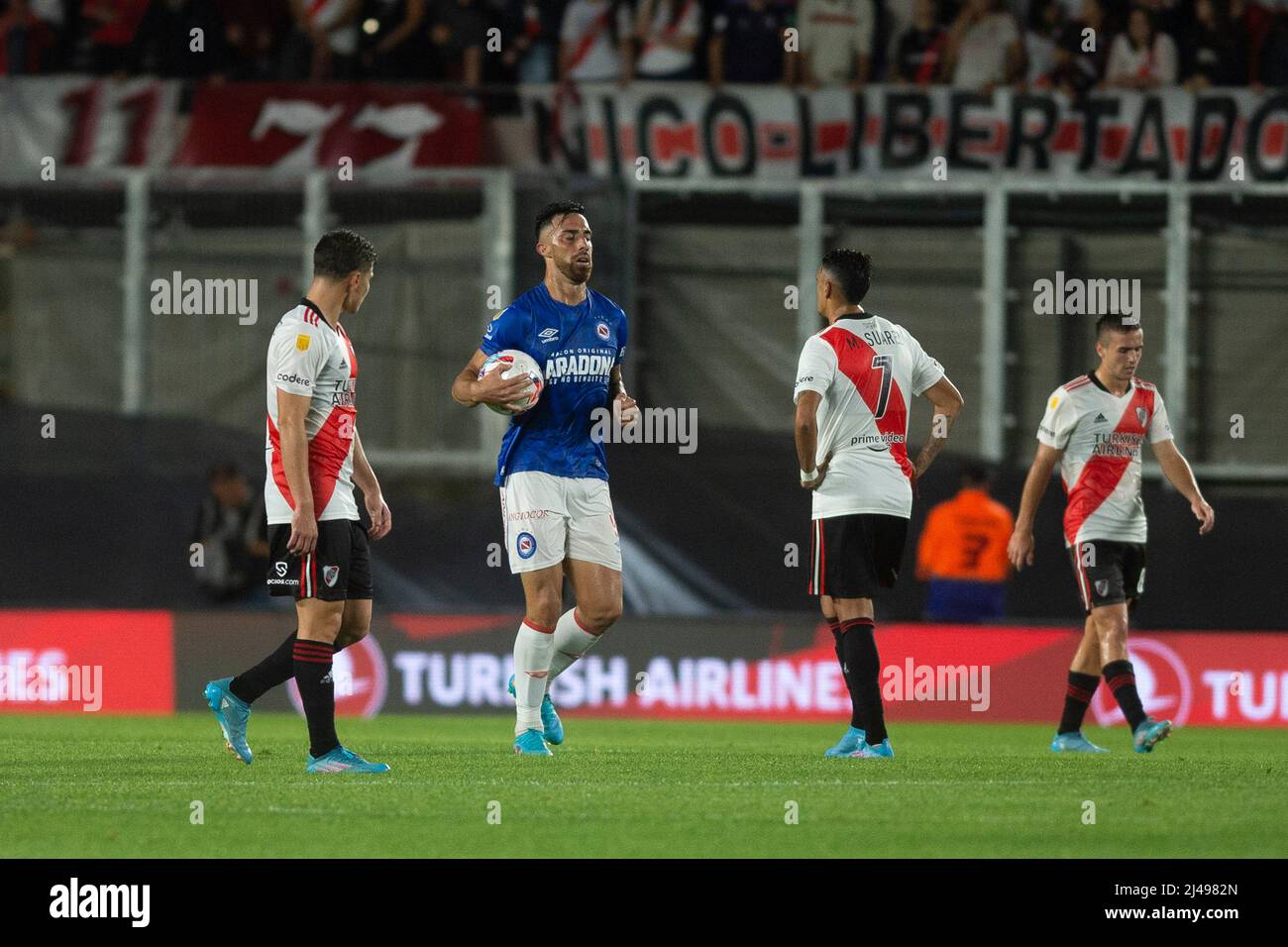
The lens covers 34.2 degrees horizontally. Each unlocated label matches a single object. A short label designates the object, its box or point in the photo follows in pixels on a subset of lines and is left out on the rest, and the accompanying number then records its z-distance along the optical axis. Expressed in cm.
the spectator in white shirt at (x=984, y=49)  1672
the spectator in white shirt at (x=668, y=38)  1661
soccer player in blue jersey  850
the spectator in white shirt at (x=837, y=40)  1652
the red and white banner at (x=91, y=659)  1433
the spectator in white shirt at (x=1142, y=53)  1650
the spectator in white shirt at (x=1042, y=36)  1680
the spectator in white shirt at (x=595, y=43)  1675
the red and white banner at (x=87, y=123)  1620
